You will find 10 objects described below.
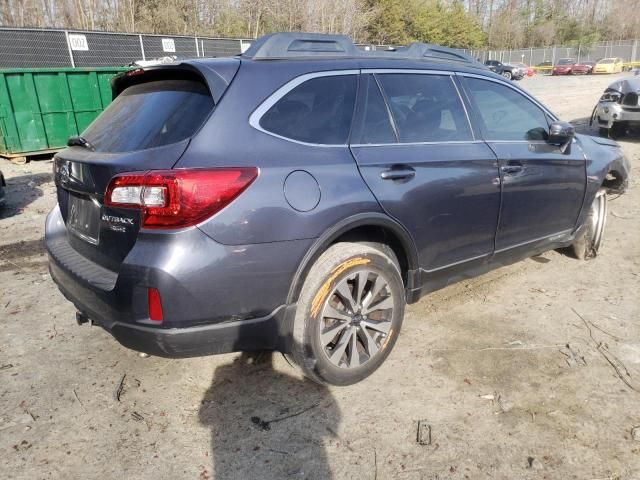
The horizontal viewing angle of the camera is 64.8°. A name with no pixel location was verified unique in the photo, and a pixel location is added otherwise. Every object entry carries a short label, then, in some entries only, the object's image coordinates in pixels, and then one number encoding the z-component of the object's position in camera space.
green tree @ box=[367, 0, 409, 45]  47.56
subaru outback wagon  2.23
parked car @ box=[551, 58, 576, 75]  47.62
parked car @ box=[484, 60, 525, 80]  42.28
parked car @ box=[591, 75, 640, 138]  10.11
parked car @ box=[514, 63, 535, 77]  46.41
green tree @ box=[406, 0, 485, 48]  53.12
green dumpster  10.07
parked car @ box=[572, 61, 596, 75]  47.25
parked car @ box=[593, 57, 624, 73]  46.34
